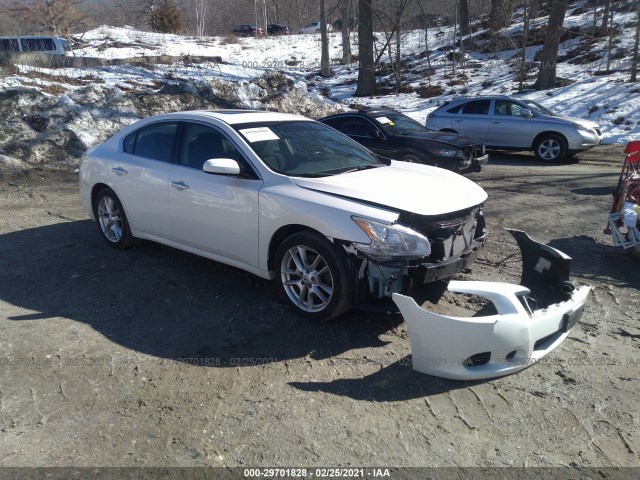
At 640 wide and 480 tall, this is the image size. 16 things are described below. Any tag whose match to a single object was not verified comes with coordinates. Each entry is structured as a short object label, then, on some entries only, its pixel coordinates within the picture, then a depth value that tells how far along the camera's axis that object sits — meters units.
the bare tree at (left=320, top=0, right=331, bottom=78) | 28.58
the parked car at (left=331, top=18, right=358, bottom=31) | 50.24
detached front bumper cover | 3.35
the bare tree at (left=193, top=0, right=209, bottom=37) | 47.91
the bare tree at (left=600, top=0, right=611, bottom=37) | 24.73
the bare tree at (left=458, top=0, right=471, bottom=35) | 28.79
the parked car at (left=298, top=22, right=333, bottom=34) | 51.99
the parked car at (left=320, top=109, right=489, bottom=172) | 9.61
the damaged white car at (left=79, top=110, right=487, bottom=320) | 3.95
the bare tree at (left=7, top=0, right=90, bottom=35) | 34.50
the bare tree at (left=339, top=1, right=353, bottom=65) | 28.44
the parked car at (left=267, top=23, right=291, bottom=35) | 53.62
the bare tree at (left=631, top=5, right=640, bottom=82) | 18.42
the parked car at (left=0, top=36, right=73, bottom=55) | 19.81
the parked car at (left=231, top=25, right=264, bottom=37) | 51.01
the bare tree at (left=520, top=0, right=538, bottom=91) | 19.87
